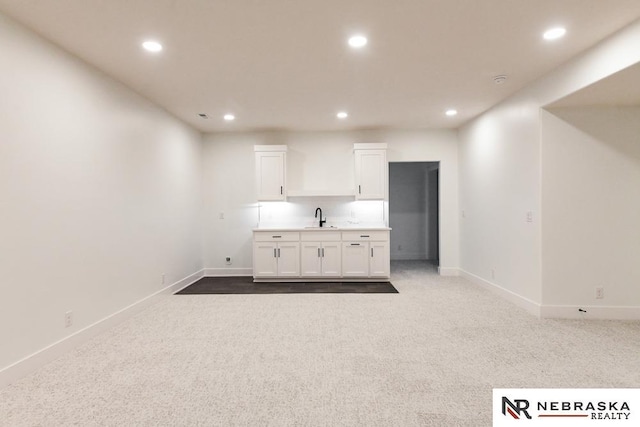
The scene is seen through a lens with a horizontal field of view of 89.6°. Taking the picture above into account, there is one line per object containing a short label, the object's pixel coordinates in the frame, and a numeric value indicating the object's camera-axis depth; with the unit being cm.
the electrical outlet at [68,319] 283
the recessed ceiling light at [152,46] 281
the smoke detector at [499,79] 360
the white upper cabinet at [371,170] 569
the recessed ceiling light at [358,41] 276
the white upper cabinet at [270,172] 572
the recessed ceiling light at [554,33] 265
